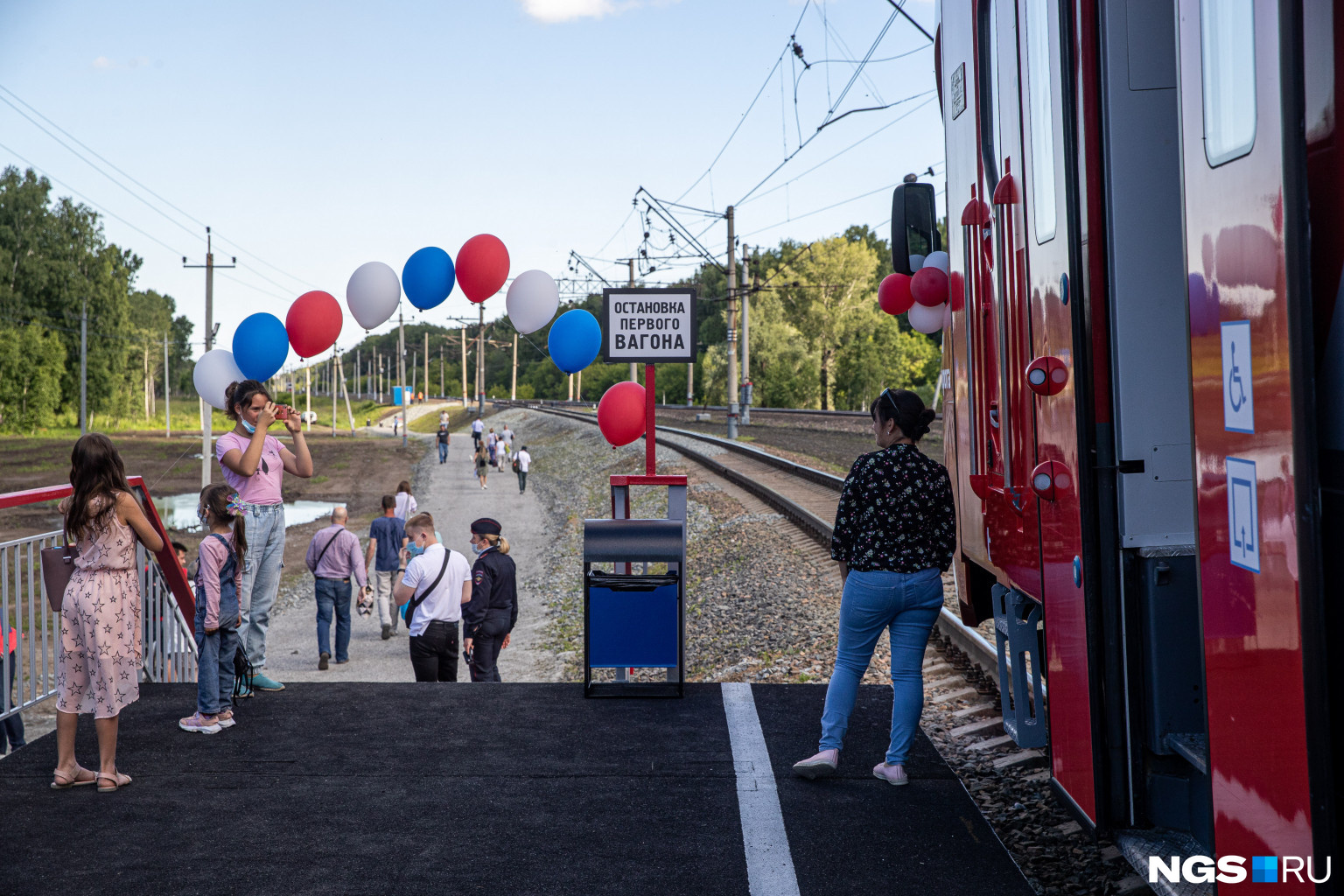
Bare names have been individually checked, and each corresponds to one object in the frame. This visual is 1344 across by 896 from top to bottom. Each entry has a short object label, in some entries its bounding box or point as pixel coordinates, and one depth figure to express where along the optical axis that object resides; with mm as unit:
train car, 2018
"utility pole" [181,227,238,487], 39781
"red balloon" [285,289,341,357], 8078
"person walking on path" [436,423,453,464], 47938
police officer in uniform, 8453
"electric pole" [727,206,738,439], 35719
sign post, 7133
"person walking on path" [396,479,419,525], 16125
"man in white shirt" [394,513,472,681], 8578
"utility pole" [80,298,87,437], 55531
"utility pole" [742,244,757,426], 41625
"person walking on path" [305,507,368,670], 11484
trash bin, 6348
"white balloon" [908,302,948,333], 6262
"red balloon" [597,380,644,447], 7711
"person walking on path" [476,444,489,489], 37750
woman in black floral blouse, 4789
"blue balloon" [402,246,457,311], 8266
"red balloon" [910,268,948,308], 5820
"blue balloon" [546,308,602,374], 8102
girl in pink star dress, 4824
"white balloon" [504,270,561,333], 8516
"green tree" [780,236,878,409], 74562
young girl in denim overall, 5574
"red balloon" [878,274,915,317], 6617
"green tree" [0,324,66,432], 67938
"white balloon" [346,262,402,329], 8289
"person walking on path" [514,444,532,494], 35928
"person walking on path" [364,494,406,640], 13367
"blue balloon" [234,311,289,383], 7832
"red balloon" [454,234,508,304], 8234
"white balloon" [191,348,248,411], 7809
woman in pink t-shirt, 6164
